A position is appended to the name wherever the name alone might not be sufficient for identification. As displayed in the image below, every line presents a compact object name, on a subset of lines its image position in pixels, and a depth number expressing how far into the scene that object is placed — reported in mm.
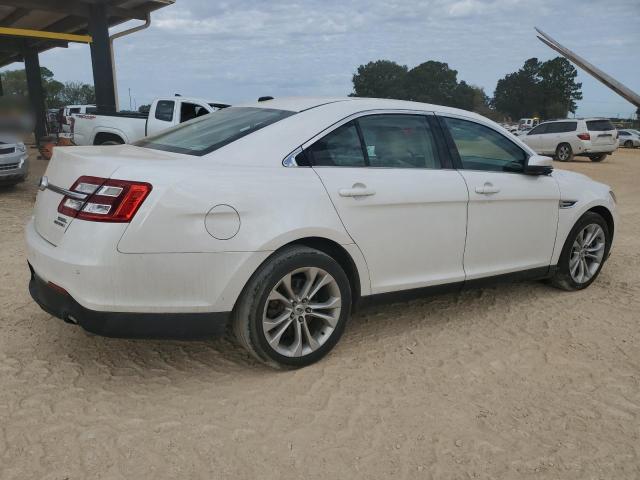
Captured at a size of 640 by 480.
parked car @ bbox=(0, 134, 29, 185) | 9555
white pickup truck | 12406
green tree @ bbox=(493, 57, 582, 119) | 97438
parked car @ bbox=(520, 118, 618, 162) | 20422
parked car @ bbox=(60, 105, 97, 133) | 13897
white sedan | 2680
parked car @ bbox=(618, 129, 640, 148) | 32906
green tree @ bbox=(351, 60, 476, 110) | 96688
